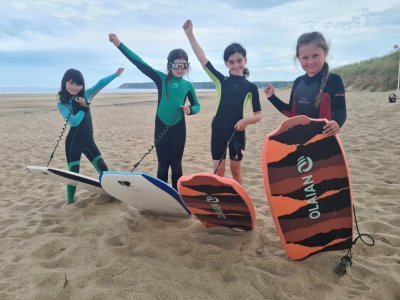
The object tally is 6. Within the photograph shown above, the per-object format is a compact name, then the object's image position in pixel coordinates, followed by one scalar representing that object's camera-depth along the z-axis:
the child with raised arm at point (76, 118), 3.97
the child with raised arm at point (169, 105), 3.61
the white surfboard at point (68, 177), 3.57
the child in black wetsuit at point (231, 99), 3.37
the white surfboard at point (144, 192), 2.90
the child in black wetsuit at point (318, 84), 2.59
